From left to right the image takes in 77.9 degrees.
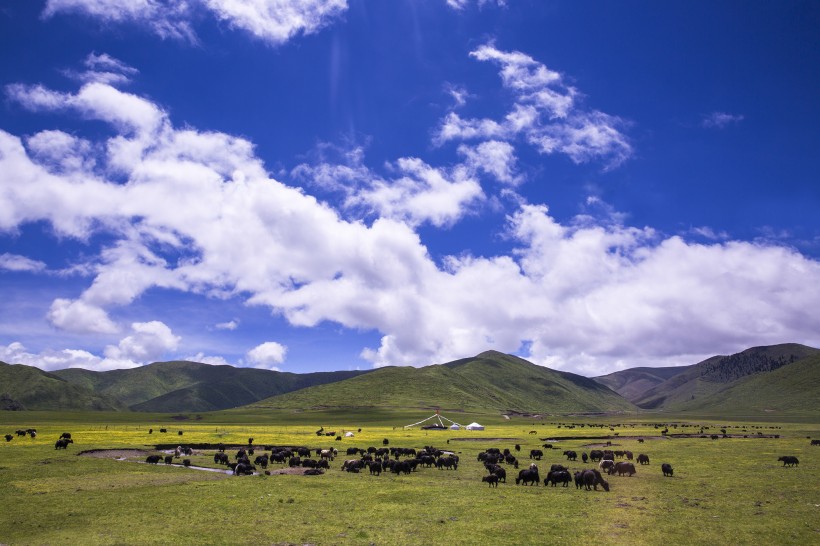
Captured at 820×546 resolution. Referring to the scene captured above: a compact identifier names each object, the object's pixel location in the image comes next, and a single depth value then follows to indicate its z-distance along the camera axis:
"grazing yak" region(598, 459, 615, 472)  42.03
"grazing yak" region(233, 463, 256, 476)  42.25
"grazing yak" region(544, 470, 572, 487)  36.62
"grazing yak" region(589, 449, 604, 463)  53.84
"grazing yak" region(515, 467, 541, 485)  36.97
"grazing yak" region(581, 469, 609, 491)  34.06
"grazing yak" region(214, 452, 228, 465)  50.53
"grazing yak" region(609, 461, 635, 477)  40.97
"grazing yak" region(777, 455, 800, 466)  46.60
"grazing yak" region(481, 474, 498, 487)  36.78
